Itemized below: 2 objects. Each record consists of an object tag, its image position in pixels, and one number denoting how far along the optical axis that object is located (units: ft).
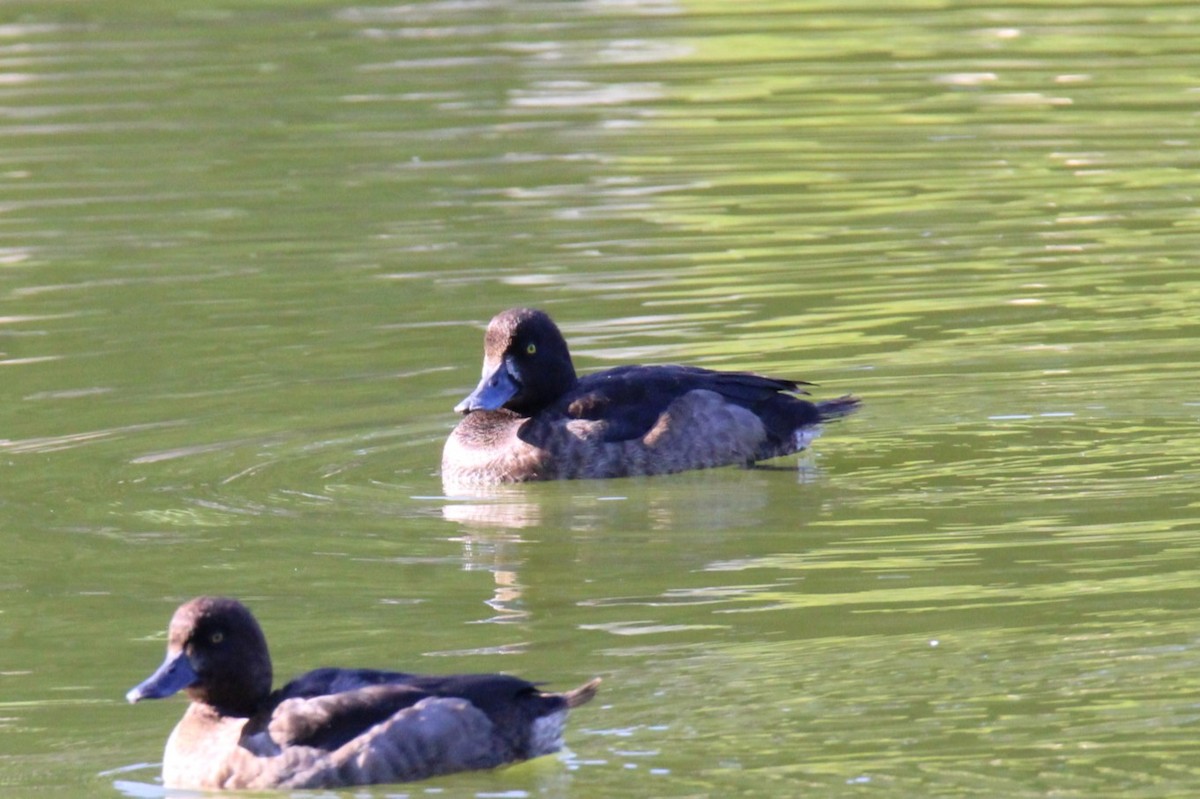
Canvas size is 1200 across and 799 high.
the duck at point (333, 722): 52.80
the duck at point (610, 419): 84.38
